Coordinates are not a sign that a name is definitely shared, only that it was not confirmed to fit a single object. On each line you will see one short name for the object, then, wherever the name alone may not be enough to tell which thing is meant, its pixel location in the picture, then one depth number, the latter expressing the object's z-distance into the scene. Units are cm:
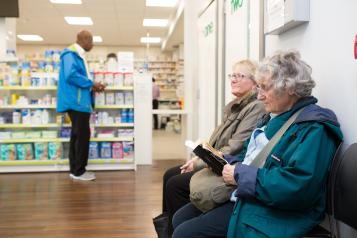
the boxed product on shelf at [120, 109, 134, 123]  543
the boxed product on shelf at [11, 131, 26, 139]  526
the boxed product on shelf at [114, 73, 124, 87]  539
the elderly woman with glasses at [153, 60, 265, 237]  222
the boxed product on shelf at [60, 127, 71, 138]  529
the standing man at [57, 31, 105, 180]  459
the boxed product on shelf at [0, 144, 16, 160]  520
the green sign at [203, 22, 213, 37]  452
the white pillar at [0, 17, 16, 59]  559
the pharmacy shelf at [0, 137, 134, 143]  522
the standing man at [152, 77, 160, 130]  1157
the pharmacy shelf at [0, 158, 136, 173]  521
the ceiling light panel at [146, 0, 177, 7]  847
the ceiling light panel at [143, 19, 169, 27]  1053
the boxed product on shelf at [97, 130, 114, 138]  536
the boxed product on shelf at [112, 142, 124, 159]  538
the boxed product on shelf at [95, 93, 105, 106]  532
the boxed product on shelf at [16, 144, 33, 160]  523
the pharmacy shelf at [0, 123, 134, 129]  521
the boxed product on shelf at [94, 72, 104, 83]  534
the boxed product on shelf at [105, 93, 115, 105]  538
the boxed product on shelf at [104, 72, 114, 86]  535
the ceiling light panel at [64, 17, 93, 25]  1018
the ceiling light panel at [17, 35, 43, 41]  1329
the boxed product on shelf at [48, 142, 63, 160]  527
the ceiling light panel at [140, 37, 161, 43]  1379
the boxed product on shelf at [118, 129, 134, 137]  543
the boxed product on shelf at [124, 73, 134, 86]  541
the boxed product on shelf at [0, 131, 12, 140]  523
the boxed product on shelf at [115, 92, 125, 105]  542
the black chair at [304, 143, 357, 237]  140
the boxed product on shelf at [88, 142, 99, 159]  529
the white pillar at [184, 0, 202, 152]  570
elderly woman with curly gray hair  145
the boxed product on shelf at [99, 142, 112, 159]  535
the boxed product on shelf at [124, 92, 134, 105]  545
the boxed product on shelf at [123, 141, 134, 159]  541
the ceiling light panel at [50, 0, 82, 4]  836
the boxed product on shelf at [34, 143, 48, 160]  527
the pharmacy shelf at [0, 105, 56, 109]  521
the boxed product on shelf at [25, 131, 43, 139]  528
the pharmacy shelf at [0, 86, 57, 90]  518
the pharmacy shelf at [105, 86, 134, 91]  529
